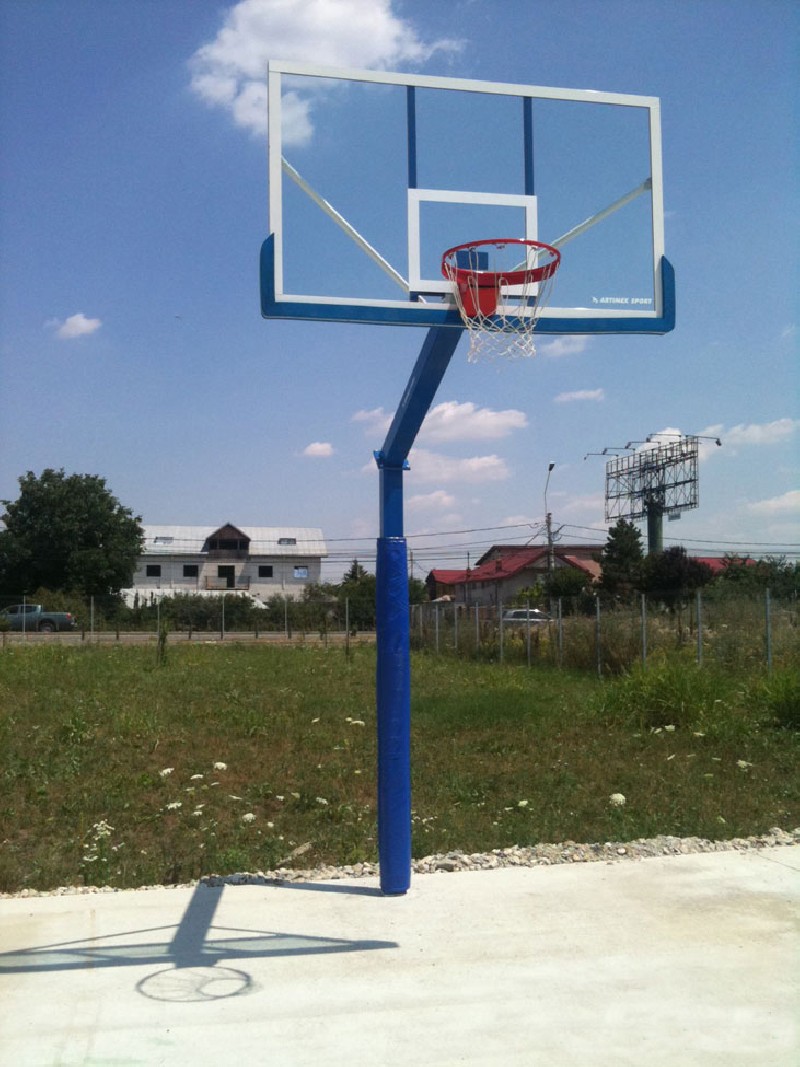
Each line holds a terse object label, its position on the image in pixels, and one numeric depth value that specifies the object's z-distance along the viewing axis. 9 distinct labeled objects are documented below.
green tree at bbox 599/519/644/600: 48.47
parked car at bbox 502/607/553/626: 26.25
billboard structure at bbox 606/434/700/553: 55.62
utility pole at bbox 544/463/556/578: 47.97
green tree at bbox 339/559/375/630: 45.41
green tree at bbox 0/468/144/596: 47.94
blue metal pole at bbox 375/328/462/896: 5.61
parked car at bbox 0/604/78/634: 37.41
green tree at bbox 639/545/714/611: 44.97
